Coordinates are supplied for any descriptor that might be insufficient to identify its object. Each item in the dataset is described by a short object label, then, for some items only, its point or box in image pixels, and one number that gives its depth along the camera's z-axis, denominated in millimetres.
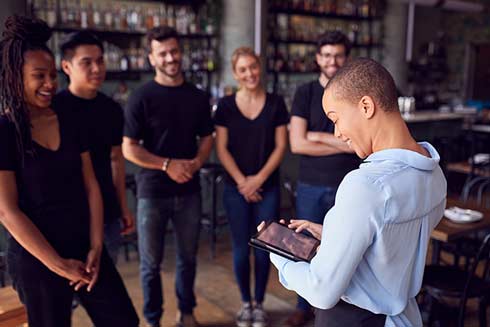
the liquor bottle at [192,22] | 6785
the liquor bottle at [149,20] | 6406
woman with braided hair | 1793
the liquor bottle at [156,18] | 6453
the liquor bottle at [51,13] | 5664
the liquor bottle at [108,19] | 6160
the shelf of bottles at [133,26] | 5824
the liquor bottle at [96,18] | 6062
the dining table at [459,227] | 2533
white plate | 2703
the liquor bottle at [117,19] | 6227
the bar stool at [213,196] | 4109
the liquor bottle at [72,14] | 5824
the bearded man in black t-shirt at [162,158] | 2729
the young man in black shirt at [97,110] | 2445
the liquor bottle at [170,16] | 6605
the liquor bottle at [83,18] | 5945
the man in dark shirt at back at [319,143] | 2789
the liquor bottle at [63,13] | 5789
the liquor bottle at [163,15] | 6522
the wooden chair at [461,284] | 2467
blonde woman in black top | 2902
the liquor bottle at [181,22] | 6703
